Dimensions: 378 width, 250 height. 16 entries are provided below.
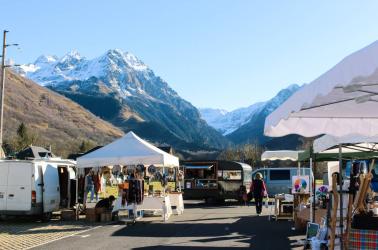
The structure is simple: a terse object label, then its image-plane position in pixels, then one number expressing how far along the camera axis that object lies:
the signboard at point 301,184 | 16.06
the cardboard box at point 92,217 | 17.80
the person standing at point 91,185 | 18.94
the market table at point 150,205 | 17.58
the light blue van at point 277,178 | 30.05
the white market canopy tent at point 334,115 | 5.51
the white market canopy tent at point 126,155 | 17.19
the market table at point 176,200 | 20.44
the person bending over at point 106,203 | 18.31
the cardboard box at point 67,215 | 18.34
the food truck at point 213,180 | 27.39
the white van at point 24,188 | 16.41
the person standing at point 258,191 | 20.05
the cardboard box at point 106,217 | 17.81
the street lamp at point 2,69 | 25.18
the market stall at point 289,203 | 16.12
